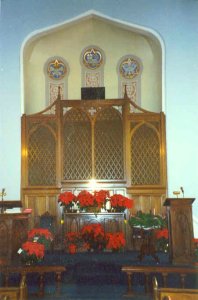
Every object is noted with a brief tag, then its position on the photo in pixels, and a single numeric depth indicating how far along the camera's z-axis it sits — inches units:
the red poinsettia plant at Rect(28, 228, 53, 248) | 274.4
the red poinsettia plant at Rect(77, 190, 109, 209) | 307.3
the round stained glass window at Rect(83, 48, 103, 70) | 458.3
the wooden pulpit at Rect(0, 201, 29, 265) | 251.1
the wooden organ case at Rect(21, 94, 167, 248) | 378.9
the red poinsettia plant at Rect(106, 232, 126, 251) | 298.4
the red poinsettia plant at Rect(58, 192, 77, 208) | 312.7
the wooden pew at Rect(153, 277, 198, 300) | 135.2
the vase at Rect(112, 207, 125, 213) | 326.5
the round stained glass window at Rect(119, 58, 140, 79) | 454.6
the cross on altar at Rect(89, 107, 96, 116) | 390.3
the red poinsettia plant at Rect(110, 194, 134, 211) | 317.4
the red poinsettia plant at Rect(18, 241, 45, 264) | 243.3
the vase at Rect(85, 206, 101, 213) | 316.1
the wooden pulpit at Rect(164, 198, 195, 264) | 244.8
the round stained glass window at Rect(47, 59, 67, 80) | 458.3
